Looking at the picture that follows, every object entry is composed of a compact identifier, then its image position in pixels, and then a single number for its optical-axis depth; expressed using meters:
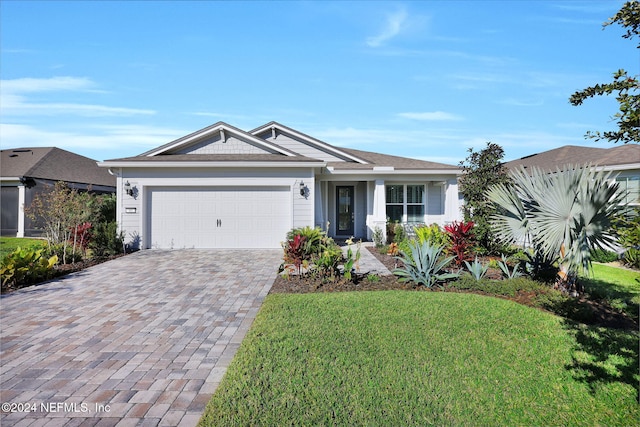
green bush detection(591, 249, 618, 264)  11.02
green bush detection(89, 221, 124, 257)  11.23
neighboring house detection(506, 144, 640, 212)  12.40
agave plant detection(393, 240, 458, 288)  7.11
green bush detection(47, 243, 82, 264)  9.80
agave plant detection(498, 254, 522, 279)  7.30
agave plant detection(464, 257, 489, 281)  7.24
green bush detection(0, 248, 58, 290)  7.26
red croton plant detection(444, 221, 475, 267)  8.18
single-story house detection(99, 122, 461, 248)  12.55
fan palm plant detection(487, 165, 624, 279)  5.12
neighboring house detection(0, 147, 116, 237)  17.05
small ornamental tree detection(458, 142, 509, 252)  9.72
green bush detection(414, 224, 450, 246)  11.20
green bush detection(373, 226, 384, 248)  13.66
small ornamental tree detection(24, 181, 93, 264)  9.84
